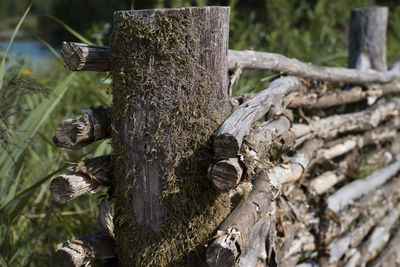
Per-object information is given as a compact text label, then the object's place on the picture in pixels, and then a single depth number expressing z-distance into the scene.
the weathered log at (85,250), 1.41
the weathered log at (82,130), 1.41
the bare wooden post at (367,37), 2.22
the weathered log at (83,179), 1.40
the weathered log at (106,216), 1.45
